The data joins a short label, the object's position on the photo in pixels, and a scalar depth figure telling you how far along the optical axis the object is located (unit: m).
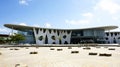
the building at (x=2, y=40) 54.42
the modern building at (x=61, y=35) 52.96
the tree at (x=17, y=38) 46.99
